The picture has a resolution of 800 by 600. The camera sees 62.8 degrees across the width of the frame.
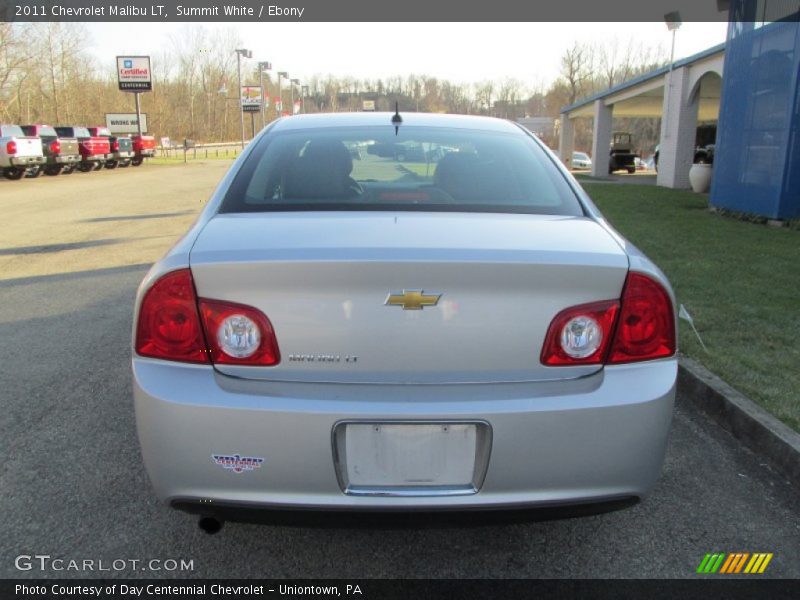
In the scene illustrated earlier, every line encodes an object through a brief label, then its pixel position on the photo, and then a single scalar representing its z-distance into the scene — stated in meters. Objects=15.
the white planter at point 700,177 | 17.31
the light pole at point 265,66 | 56.71
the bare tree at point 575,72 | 72.38
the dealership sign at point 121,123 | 49.31
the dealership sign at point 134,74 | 44.47
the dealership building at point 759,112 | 10.23
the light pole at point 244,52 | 49.12
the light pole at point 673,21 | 20.78
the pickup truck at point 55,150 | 25.03
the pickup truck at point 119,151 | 31.50
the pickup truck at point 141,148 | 34.78
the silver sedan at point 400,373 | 1.87
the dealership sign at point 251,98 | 63.56
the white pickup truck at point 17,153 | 22.41
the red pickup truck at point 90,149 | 28.17
